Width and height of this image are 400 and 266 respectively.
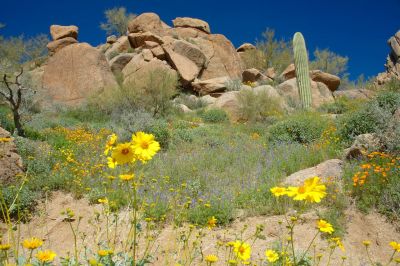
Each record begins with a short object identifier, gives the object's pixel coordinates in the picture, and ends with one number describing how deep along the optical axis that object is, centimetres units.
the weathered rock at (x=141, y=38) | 2156
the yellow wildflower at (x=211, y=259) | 162
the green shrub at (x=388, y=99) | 772
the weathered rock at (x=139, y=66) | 1749
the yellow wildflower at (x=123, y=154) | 137
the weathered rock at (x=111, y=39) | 2580
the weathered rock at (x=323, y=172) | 488
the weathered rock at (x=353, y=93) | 1840
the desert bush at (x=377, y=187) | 402
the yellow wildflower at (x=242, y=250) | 175
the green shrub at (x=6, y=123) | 844
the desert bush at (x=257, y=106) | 1373
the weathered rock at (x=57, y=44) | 2075
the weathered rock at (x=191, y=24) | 2595
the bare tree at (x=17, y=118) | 779
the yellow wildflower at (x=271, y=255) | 192
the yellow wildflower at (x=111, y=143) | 150
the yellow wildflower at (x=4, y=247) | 137
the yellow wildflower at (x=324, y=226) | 185
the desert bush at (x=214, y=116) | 1319
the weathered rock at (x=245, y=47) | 2735
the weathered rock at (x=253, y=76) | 2165
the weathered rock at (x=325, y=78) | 2059
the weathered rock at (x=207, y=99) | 1685
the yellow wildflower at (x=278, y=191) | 175
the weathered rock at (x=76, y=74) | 1725
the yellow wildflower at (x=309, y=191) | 153
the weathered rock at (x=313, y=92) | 1762
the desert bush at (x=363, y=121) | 648
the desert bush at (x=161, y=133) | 806
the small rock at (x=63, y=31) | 2190
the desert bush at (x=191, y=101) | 1677
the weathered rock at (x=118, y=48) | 2233
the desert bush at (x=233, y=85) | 1848
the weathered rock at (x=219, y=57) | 2209
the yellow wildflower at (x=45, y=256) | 139
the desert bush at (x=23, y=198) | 435
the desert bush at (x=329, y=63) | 2911
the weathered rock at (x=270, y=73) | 2314
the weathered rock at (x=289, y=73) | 2158
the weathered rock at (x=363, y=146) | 533
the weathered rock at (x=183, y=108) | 1475
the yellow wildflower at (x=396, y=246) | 174
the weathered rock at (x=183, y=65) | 1954
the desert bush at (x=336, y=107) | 1391
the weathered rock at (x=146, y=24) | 2389
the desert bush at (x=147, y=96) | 1348
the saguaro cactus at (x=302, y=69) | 1570
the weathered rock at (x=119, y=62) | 2023
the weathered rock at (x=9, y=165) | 482
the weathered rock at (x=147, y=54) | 1971
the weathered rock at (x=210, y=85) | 1892
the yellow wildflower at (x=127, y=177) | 145
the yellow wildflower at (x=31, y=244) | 138
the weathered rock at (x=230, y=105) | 1432
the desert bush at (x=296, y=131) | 834
